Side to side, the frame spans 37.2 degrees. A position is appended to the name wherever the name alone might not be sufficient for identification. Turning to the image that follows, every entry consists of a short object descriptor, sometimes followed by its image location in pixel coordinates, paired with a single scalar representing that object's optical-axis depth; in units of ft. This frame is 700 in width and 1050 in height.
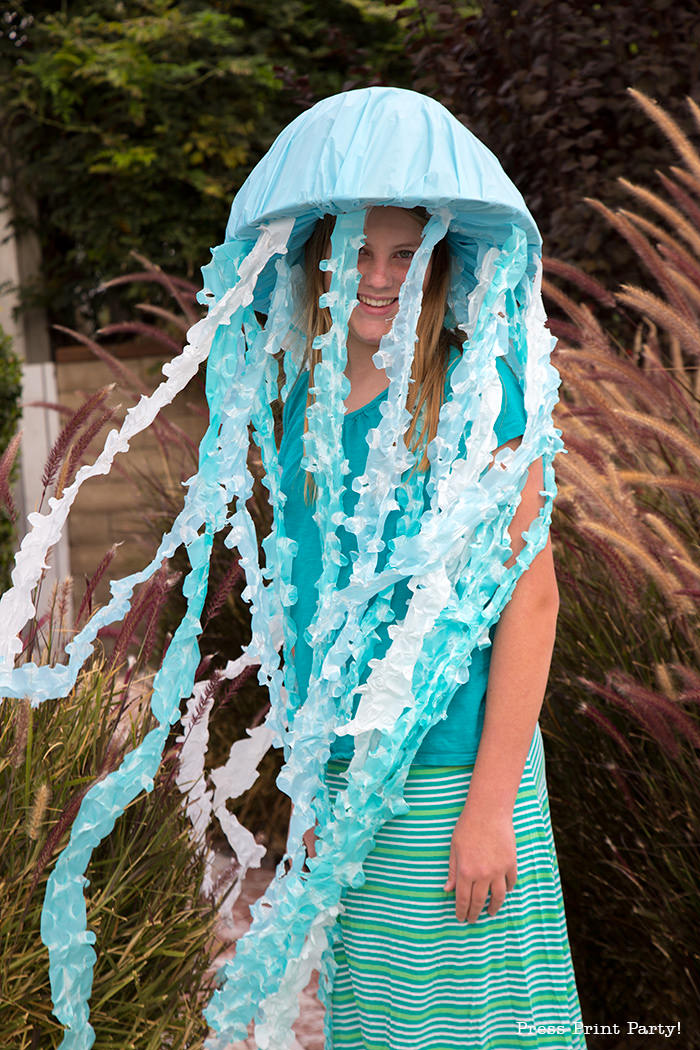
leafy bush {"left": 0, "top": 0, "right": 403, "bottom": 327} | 18.44
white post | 19.89
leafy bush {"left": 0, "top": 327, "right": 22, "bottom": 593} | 16.31
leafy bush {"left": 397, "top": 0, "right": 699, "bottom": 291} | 12.41
